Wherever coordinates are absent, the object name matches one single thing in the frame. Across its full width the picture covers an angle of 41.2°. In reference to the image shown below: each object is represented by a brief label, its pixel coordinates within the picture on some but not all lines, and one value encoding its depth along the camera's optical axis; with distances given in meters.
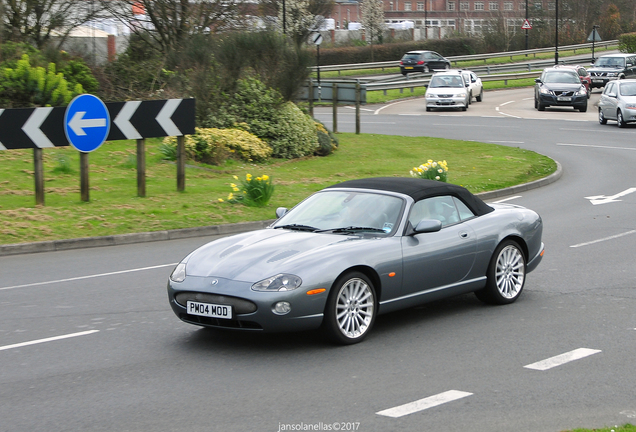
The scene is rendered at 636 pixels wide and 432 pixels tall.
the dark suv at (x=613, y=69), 49.72
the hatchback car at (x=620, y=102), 31.62
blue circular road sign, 14.91
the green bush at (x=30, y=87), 20.64
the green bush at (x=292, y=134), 22.80
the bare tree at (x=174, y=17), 27.84
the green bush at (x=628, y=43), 61.75
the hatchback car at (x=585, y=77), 45.18
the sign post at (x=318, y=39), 48.21
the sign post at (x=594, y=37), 57.59
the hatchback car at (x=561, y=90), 38.78
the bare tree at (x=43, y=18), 25.97
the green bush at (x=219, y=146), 20.80
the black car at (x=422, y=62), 61.06
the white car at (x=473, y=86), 43.93
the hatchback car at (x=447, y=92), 41.31
